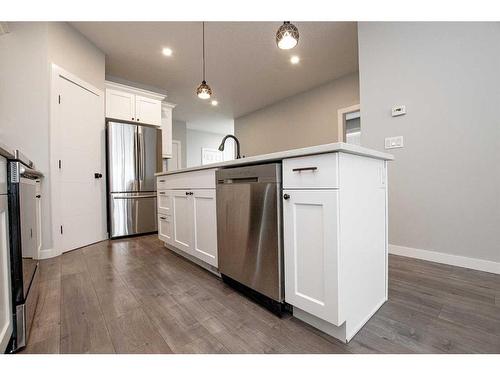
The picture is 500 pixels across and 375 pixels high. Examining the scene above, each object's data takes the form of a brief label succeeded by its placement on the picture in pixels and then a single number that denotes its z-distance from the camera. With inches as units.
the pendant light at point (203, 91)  99.3
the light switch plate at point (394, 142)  83.5
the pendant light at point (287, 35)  62.2
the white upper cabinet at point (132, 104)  126.1
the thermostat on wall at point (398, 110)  82.4
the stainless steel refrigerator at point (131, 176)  118.6
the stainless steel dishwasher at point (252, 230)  44.2
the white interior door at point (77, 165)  91.8
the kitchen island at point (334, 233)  35.9
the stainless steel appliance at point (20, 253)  36.3
